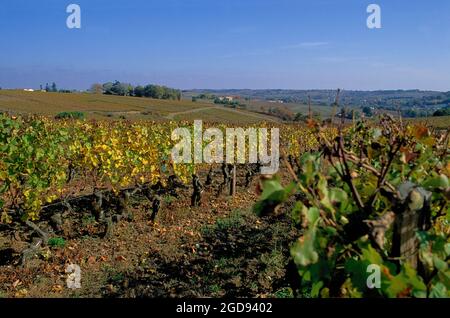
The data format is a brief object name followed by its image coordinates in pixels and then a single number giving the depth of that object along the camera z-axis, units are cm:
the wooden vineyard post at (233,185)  1362
